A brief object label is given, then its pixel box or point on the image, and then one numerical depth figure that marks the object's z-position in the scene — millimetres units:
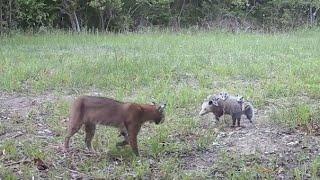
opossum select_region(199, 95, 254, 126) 7188
